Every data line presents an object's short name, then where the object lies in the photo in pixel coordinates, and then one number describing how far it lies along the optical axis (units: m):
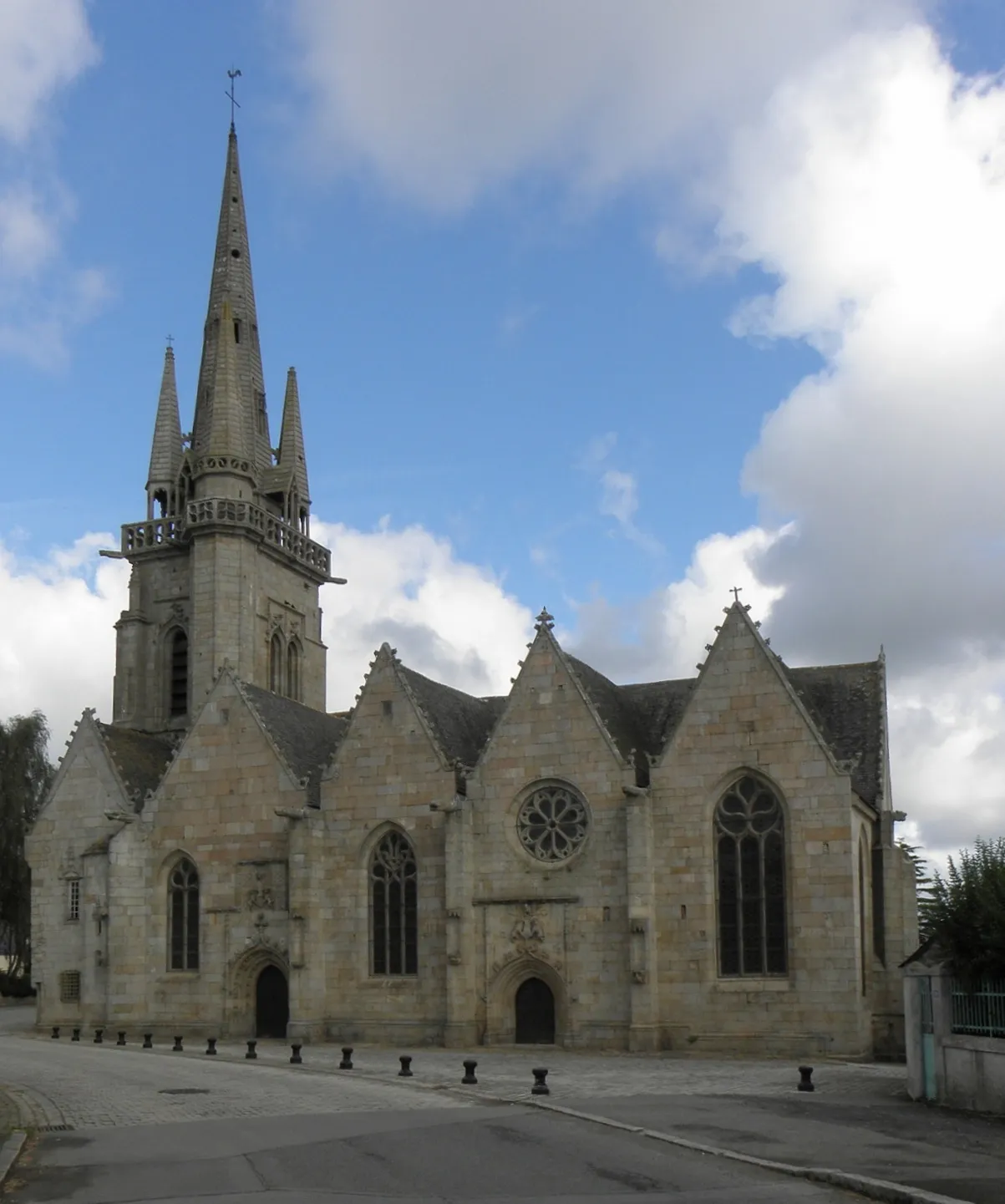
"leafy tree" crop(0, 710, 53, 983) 60.91
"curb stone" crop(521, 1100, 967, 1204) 14.04
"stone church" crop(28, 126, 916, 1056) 34.59
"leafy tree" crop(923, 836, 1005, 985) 22.22
